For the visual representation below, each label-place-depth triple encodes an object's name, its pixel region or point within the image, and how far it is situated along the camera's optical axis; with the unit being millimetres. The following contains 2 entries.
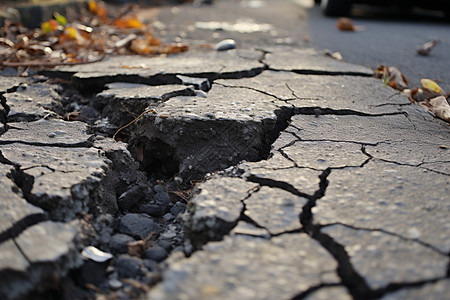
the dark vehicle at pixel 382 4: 2333
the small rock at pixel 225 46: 1710
